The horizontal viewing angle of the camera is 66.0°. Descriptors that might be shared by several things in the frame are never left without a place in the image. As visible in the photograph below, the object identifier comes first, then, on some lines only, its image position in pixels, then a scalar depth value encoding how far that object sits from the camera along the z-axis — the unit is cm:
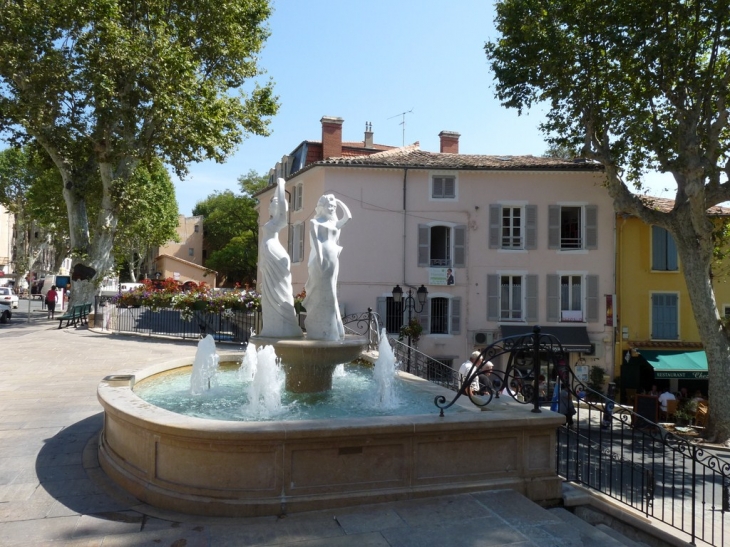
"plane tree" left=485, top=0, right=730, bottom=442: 1393
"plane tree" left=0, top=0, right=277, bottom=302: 1812
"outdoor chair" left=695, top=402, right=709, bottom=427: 1636
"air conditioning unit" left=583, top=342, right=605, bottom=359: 2178
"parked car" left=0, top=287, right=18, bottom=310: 3013
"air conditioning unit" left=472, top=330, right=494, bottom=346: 2211
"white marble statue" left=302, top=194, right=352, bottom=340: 735
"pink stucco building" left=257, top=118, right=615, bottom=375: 2219
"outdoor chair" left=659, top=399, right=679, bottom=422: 1728
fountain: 432
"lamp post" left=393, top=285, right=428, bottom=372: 1727
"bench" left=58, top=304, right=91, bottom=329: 1950
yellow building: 2195
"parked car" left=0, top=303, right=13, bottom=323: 2206
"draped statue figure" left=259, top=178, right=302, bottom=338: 743
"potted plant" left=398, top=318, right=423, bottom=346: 1930
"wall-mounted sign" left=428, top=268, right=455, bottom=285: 2237
